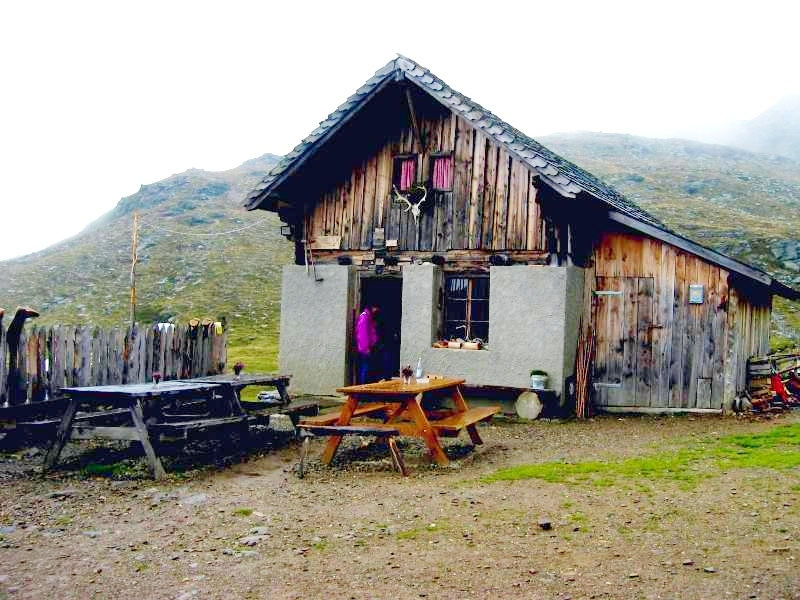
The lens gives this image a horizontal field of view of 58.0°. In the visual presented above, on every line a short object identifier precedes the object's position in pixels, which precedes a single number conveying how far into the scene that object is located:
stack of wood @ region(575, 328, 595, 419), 13.19
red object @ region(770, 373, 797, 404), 14.59
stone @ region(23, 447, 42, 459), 9.69
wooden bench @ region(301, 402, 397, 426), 9.20
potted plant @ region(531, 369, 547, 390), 12.66
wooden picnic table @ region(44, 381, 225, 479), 8.40
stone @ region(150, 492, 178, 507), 7.48
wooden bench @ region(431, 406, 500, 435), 8.88
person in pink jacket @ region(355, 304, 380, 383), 14.25
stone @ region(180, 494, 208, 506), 7.39
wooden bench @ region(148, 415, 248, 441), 8.64
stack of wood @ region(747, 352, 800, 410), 13.62
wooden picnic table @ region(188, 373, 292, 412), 9.99
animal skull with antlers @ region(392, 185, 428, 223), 14.03
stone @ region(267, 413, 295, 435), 11.94
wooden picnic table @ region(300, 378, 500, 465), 8.63
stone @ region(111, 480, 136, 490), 8.14
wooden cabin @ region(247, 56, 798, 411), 12.82
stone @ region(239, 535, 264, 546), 6.01
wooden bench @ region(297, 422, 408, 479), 8.45
